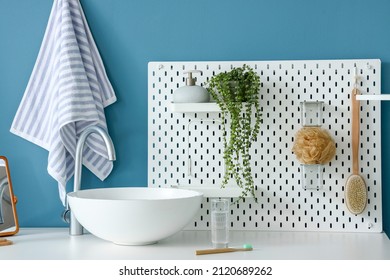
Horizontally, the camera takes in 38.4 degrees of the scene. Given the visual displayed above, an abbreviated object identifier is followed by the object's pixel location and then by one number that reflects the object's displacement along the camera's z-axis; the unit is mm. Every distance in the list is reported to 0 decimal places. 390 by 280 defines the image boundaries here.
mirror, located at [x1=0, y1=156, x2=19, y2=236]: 1879
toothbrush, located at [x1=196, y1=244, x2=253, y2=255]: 1622
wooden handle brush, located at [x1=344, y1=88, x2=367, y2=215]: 1927
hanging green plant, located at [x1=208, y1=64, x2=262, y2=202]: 1899
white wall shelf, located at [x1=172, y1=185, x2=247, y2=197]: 1917
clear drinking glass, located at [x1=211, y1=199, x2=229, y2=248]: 1721
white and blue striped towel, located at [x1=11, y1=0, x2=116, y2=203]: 1991
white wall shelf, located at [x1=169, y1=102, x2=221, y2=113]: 1897
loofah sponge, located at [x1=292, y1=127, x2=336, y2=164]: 1861
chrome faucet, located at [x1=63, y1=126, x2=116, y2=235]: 1895
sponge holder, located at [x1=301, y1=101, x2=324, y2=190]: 1958
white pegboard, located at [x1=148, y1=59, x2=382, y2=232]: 1973
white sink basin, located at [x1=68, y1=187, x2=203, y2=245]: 1612
